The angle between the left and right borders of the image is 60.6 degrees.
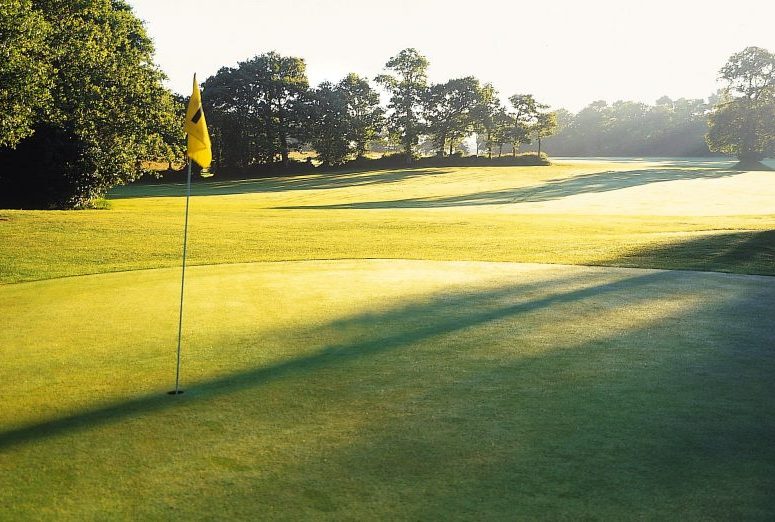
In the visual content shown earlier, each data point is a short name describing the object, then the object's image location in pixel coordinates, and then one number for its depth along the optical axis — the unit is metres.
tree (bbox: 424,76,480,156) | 72.88
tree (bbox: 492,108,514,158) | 74.75
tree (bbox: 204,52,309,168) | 65.88
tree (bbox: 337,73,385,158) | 69.31
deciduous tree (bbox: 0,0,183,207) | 23.48
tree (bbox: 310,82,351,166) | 67.50
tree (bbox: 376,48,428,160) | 71.38
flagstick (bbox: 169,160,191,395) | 4.51
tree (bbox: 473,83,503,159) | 73.44
